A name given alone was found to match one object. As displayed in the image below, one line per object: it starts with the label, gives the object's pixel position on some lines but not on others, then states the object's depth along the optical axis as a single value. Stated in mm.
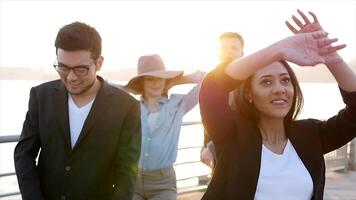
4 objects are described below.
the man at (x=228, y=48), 3459
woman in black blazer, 2020
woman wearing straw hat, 3699
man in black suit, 2402
